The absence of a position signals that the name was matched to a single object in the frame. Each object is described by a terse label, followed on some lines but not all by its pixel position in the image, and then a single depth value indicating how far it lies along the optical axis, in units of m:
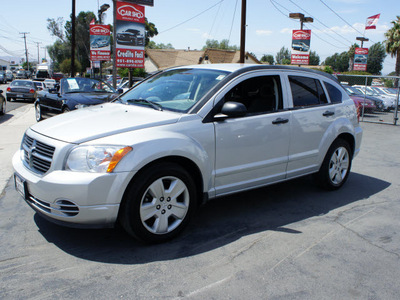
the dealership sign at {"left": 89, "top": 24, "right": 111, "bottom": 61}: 21.41
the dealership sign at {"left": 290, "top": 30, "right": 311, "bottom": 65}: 23.09
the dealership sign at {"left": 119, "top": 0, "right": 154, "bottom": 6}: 14.97
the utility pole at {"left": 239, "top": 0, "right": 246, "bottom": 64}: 17.30
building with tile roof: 50.62
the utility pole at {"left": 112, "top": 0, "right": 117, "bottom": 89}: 14.78
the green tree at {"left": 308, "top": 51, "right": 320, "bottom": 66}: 137.21
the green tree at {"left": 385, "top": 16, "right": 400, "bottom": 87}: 40.44
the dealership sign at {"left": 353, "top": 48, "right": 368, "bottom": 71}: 41.44
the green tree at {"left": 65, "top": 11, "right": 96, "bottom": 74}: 70.69
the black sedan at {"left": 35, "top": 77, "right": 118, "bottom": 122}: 9.74
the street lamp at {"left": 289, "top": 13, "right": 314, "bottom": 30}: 29.22
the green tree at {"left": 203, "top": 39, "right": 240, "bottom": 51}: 106.42
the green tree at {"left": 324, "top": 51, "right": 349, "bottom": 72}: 117.29
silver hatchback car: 3.24
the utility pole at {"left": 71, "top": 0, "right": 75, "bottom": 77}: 27.03
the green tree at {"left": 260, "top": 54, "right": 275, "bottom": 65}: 116.25
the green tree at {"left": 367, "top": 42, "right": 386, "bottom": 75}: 89.69
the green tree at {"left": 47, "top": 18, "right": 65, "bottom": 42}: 81.06
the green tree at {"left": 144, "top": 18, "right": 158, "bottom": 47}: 73.19
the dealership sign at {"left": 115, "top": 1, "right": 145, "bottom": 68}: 14.79
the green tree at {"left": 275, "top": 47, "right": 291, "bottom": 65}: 143.06
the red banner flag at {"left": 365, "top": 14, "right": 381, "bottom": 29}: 35.62
